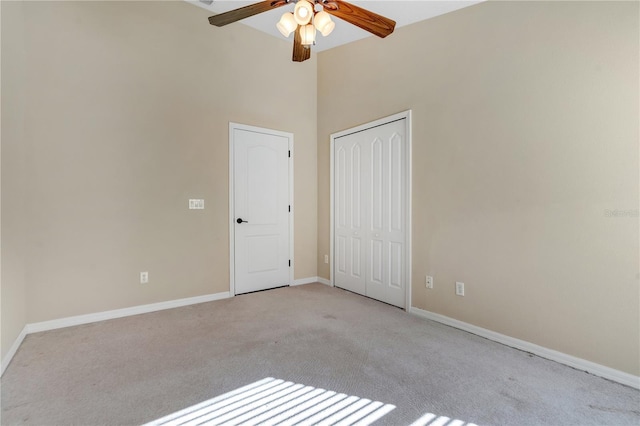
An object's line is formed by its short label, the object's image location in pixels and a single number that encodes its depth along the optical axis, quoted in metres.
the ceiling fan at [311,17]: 1.98
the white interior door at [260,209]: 3.92
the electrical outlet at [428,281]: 3.14
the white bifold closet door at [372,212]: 3.46
